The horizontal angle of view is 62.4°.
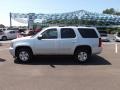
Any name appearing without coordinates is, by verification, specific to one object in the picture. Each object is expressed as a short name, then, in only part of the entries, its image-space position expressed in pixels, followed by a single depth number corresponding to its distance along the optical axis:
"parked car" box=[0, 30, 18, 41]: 13.38
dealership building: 34.87
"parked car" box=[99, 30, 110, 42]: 12.74
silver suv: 4.85
